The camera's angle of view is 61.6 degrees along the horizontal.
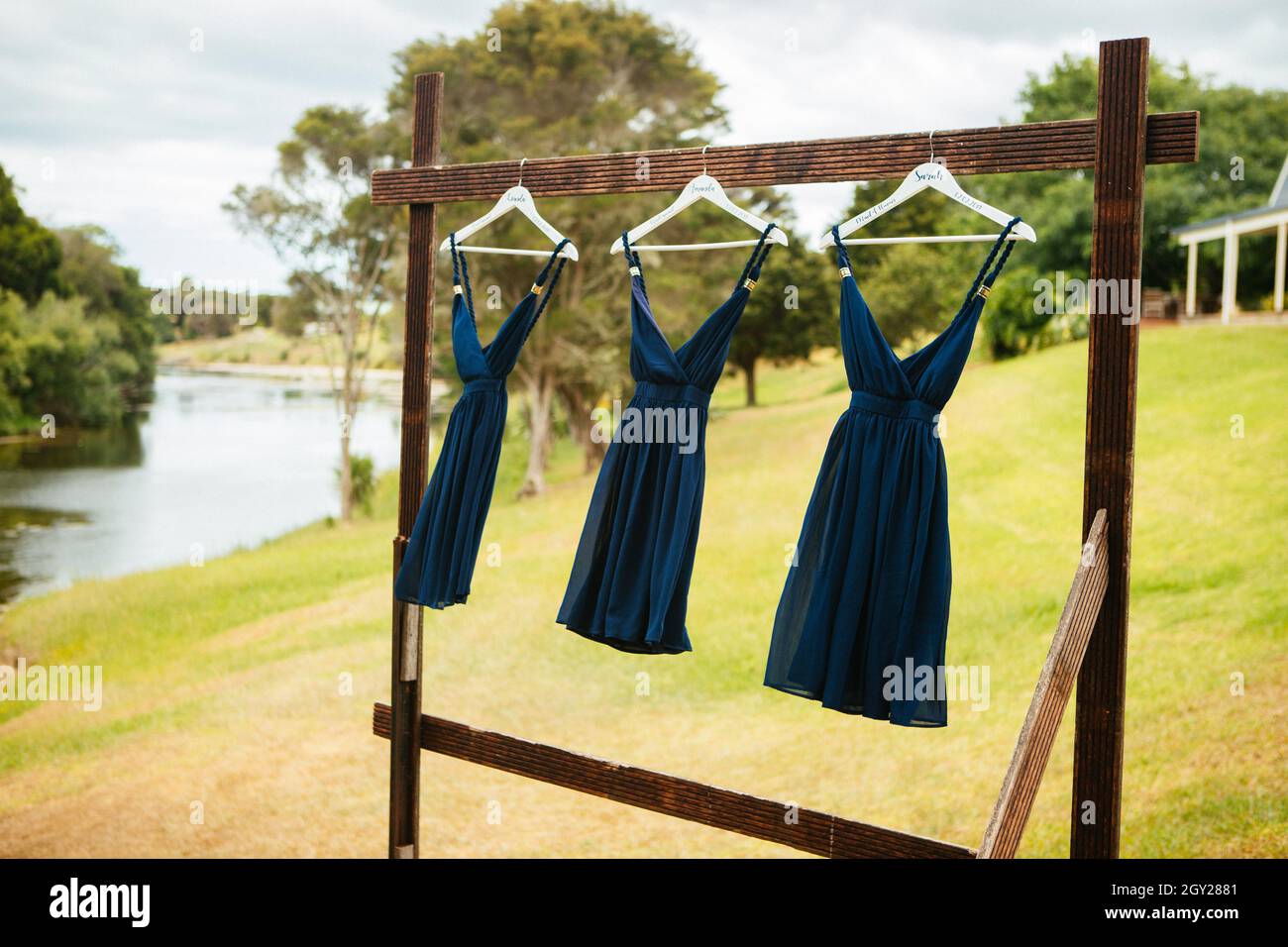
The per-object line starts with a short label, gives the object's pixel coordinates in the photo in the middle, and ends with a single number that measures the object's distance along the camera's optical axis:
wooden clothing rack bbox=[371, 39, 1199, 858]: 2.30
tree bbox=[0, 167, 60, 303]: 19.44
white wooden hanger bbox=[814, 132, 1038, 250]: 2.41
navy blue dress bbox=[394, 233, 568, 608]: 3.17
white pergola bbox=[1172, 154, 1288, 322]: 14.48
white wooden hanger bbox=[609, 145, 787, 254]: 2.71
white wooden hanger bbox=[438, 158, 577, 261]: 3.08
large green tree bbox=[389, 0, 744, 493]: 16.17
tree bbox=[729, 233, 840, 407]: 20.55
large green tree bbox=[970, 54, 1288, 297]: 20.27
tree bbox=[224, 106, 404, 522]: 18.02
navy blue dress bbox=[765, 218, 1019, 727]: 2.47
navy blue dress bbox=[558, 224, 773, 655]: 2.80
